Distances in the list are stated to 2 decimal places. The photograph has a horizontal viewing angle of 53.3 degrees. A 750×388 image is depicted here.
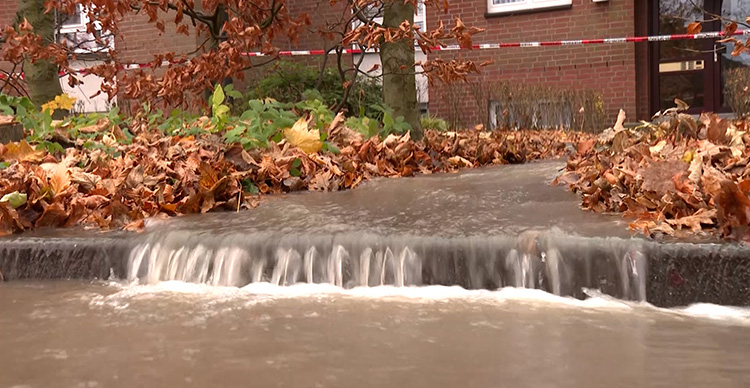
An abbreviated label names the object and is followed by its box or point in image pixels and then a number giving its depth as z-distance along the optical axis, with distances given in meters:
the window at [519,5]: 12.99
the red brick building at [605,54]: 12.72
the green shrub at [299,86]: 10.22
